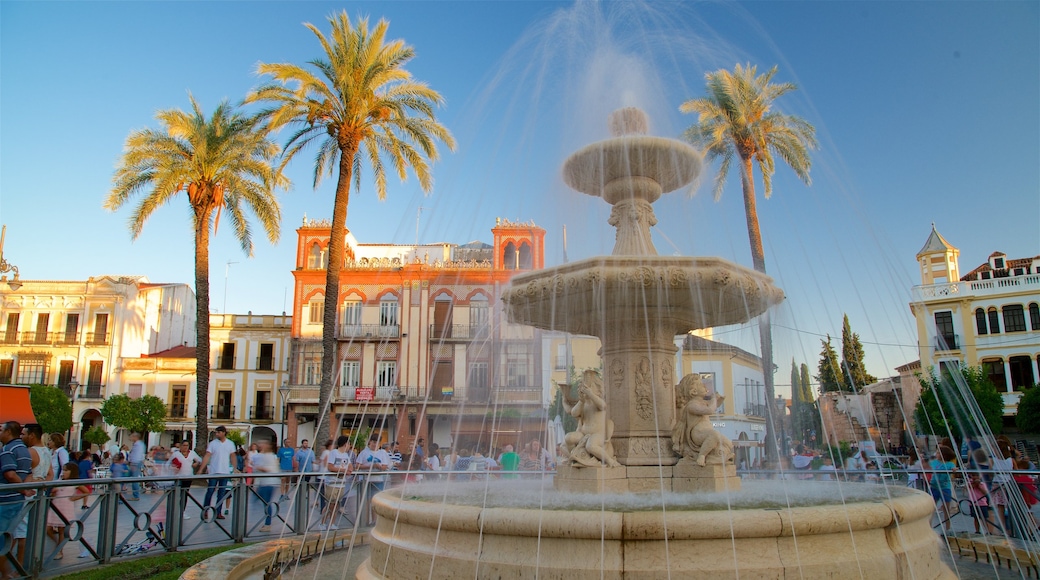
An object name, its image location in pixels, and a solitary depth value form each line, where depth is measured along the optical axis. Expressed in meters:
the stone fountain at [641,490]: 4.67
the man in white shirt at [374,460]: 12.86
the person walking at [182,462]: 14.19
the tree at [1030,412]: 34.69
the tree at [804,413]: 38.91
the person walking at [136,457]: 15.10
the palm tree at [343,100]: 20.06
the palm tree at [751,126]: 22.41
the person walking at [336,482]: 10.74
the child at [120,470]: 15.20
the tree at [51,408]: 38.16
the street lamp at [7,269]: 42.31
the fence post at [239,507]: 9.57
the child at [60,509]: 7.24
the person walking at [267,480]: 10.20
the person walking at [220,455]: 12.77
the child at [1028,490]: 9.79
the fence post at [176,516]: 8.67
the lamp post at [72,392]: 40.55
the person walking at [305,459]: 12.54
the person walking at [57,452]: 12.11
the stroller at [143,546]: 8.22
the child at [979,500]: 9.82
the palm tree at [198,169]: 22.45
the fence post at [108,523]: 7.91
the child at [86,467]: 14.46
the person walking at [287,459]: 14.46
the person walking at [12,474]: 6.68
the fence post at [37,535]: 6.86
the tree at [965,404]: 35.53
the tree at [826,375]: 59.80
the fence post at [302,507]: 10.16
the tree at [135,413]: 39.44
